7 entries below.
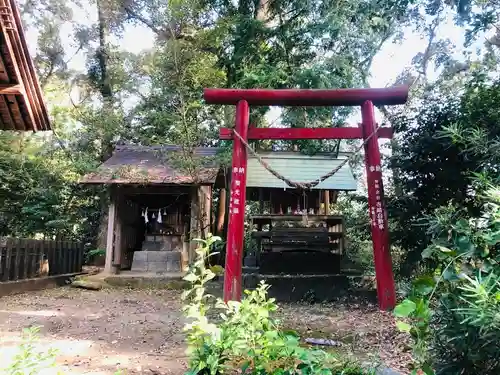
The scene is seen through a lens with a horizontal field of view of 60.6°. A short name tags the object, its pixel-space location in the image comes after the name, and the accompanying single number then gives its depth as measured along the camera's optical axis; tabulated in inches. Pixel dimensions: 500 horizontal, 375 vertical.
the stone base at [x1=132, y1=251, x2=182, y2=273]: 486.3
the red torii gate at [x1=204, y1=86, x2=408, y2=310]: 269.6
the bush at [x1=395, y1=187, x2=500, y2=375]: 72.9
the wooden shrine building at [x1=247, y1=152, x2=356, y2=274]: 387.5
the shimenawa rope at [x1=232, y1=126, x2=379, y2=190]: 278.1
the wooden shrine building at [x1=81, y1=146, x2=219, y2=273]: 452.8
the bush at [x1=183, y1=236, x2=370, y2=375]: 101.7
